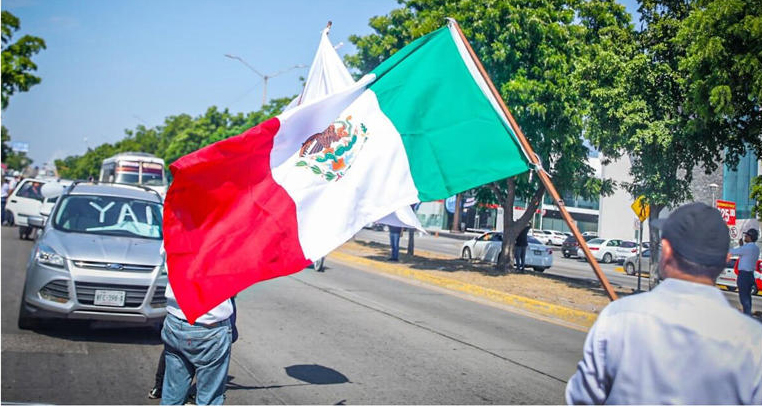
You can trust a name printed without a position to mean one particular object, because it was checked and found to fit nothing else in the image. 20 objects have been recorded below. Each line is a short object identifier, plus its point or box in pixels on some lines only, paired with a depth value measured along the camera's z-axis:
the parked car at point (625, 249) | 39.09
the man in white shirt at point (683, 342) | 2.37
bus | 38.78
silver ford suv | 7.74
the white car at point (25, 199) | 23.52
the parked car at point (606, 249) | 39.66
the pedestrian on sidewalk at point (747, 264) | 13.19
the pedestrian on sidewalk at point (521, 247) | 22.14
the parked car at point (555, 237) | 45.92
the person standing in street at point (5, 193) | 26.30
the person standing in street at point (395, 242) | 21.88
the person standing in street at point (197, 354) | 4.17
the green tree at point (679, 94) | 11.73
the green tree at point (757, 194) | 13.48
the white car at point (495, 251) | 25.25
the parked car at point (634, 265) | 31.79
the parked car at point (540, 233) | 45.42
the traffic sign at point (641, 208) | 17.36
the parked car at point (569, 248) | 41.16
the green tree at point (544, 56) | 17.58
